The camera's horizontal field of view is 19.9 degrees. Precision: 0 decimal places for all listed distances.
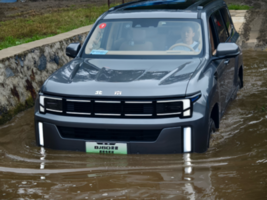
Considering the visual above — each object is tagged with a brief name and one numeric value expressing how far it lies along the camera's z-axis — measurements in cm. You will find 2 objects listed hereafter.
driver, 909
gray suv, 725
